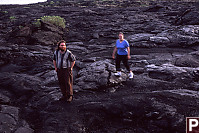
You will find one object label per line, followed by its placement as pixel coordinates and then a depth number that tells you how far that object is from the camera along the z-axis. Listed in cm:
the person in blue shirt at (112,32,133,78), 727
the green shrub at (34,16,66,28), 1881
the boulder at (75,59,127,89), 744
